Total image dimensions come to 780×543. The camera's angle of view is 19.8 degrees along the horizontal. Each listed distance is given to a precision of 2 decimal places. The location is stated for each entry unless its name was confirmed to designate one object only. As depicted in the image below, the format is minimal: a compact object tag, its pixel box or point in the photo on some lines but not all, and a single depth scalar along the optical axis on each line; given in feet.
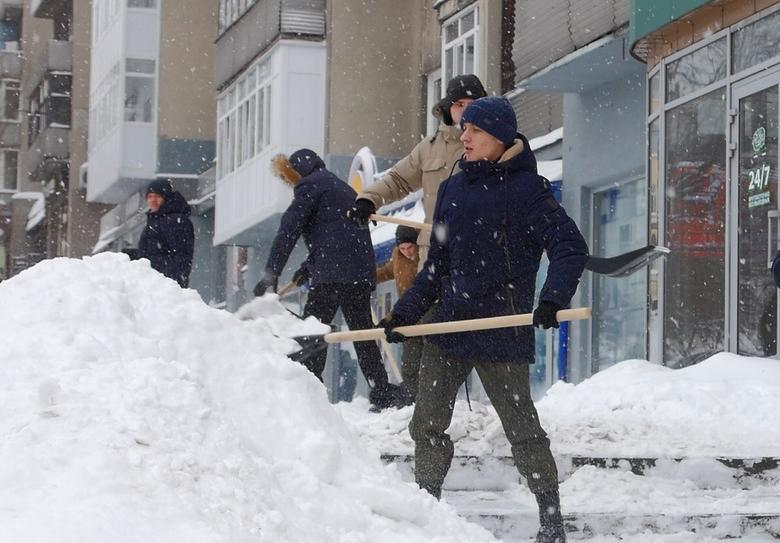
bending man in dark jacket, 42.89
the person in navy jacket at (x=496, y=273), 25.76
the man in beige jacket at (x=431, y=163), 33.35
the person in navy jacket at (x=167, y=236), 53.24
